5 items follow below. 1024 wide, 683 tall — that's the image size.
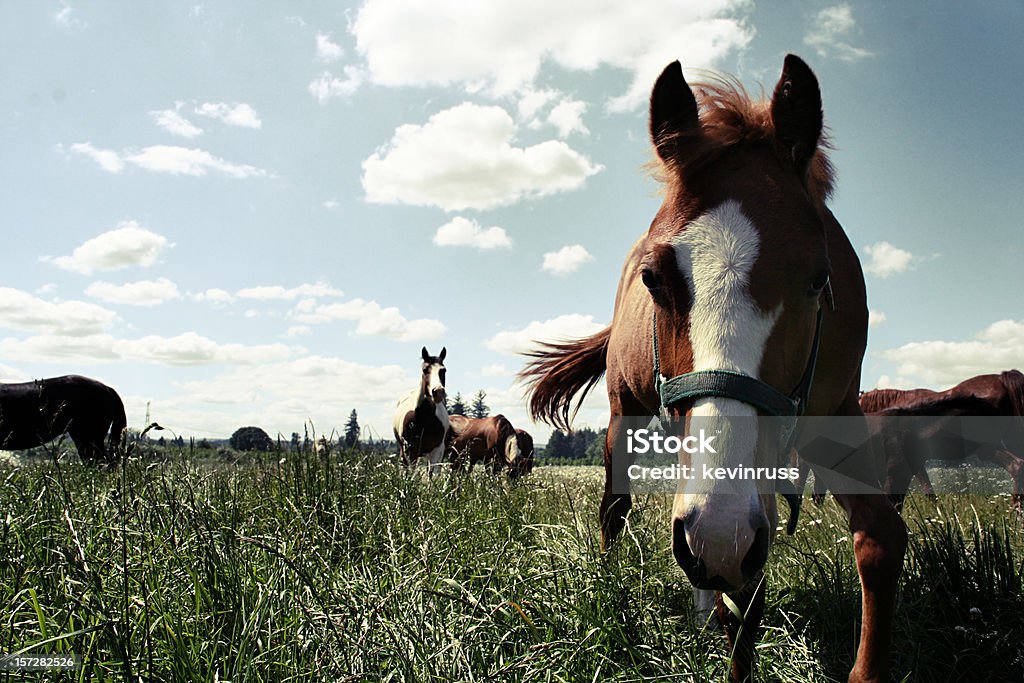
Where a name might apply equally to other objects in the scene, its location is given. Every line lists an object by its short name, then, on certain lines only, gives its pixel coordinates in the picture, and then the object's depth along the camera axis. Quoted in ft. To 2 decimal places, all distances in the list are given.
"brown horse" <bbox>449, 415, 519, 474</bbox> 46.68
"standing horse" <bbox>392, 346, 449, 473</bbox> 39.58
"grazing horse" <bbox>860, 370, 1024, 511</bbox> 30.68
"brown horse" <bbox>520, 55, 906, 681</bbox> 5.61
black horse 37.09
